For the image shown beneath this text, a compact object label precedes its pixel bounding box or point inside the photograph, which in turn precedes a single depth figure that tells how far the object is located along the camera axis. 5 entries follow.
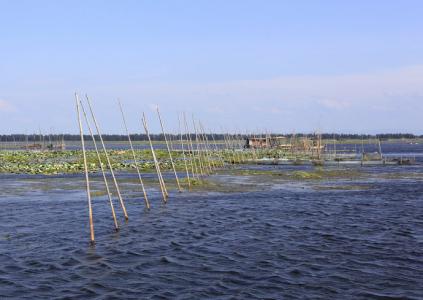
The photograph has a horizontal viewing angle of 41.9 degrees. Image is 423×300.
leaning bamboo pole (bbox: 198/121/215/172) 65.39
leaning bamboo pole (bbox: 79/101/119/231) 23.99
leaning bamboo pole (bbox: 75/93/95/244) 20.69
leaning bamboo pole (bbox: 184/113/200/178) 52.53
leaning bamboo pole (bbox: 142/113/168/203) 32.93
